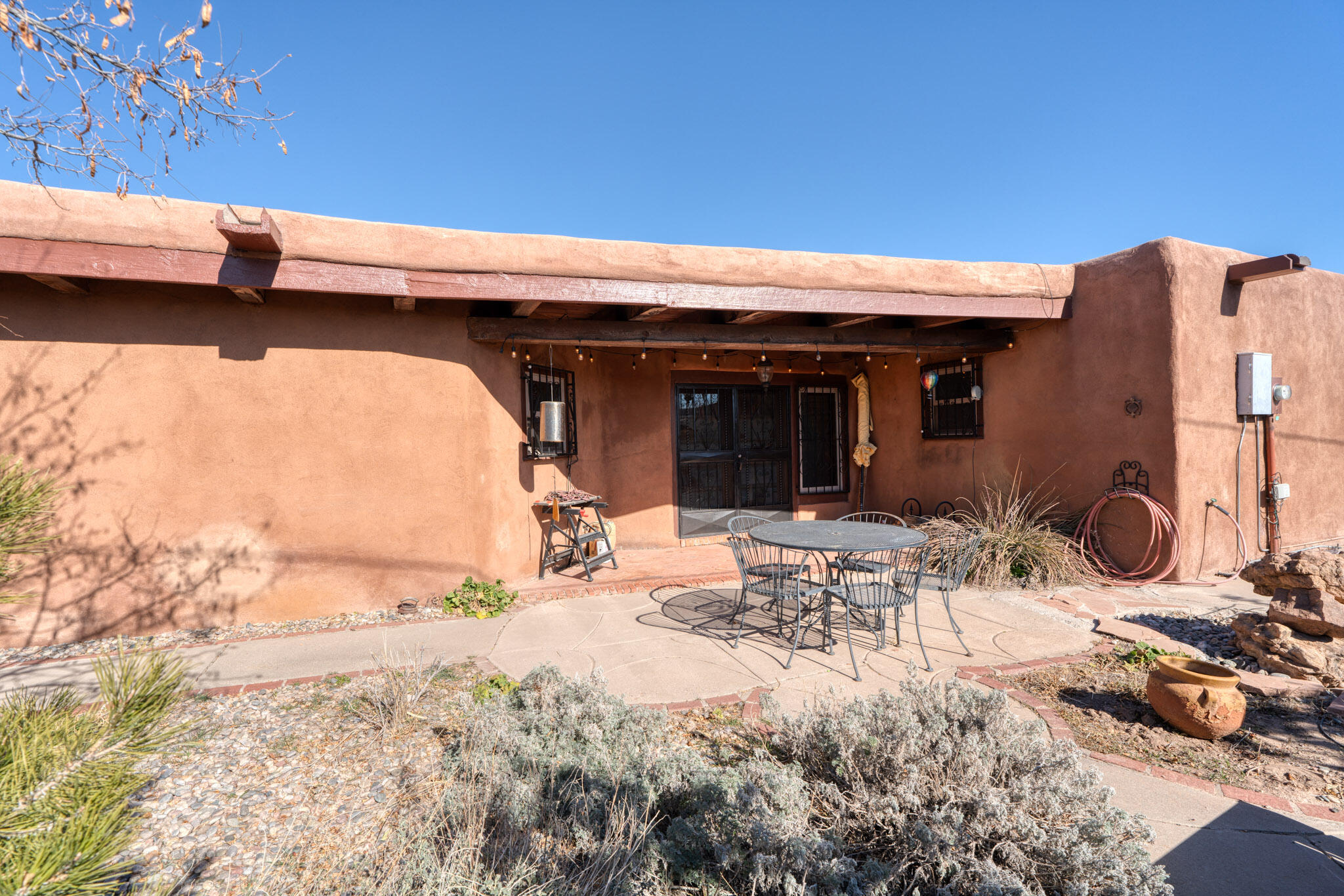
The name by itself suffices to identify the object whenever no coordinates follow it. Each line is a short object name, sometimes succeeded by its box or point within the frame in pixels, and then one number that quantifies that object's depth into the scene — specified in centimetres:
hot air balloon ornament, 747
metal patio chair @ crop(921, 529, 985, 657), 393
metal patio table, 373
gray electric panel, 566
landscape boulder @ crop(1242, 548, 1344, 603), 358
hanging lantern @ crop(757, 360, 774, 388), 745
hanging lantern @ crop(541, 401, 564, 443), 559
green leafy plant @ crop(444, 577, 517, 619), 486
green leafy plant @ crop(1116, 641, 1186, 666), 365
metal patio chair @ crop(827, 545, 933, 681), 372
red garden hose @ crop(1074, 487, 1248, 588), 530
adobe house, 429
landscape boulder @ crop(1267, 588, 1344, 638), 344
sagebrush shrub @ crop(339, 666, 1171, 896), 170
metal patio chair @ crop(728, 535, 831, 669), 381
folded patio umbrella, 833
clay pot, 270
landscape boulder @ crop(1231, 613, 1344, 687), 331
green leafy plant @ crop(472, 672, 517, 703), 313
